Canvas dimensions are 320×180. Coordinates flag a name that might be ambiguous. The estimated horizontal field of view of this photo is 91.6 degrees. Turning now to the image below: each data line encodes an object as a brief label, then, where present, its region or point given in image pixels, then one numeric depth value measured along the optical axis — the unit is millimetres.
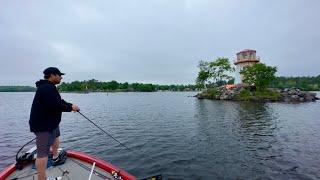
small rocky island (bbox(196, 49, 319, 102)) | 43411
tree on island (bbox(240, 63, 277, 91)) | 44884
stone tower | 53966
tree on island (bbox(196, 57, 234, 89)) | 62402
